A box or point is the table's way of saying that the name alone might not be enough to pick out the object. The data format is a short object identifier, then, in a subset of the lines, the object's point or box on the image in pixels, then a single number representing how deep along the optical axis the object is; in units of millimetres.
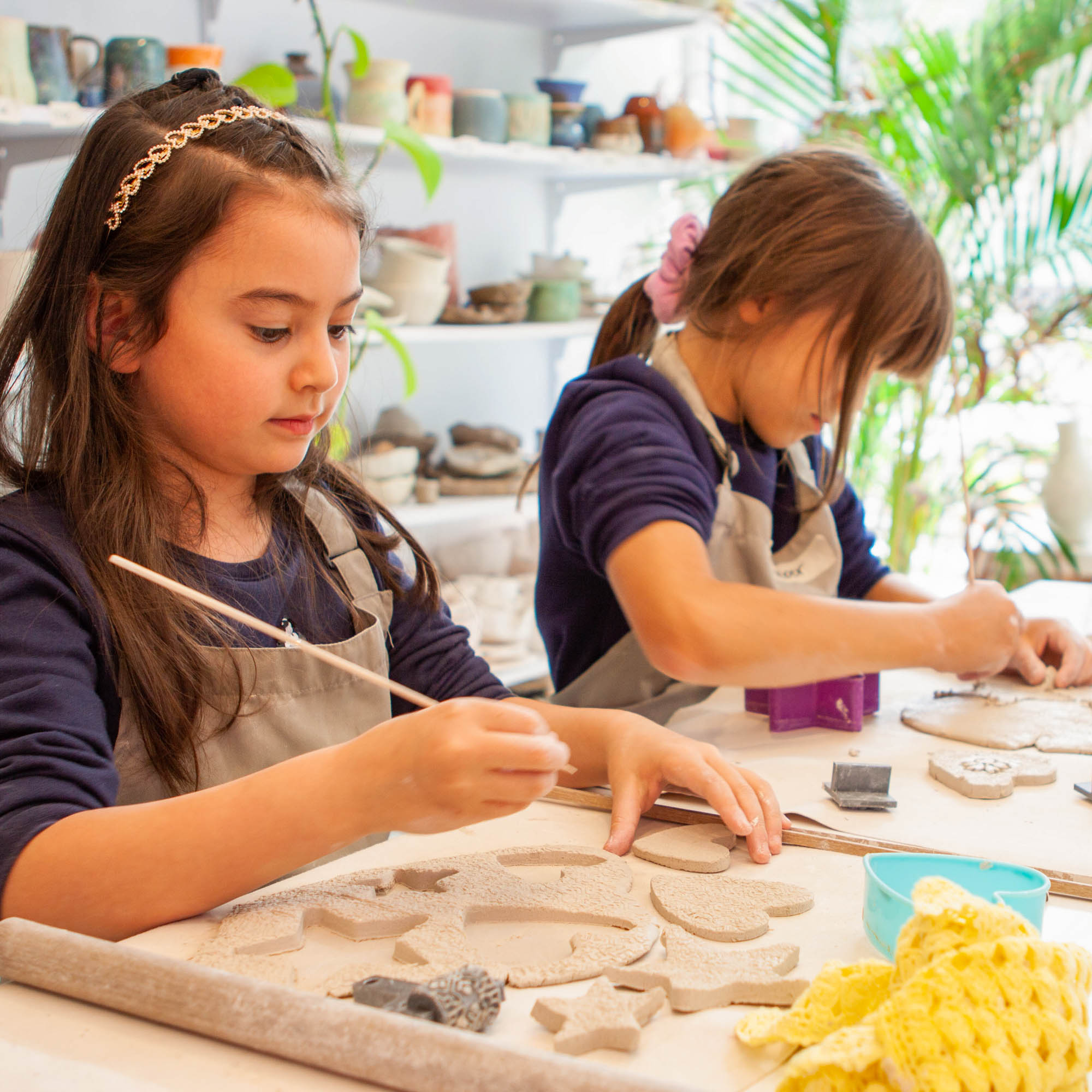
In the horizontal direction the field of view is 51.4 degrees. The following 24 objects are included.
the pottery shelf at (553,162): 2148
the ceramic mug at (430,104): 2277
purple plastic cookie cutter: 1101
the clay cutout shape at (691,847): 760
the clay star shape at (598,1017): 538
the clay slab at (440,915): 608
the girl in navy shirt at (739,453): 1101
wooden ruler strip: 747
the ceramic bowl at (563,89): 2596
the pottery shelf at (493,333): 2299
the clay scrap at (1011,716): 1054
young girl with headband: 685
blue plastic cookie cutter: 621
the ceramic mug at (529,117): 2475
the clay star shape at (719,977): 581
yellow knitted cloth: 458
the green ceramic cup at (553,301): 2619
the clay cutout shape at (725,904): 662
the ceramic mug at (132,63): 1783
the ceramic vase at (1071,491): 2668
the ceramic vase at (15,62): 1676
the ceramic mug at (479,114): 2371
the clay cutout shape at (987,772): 916
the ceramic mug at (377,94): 2186
